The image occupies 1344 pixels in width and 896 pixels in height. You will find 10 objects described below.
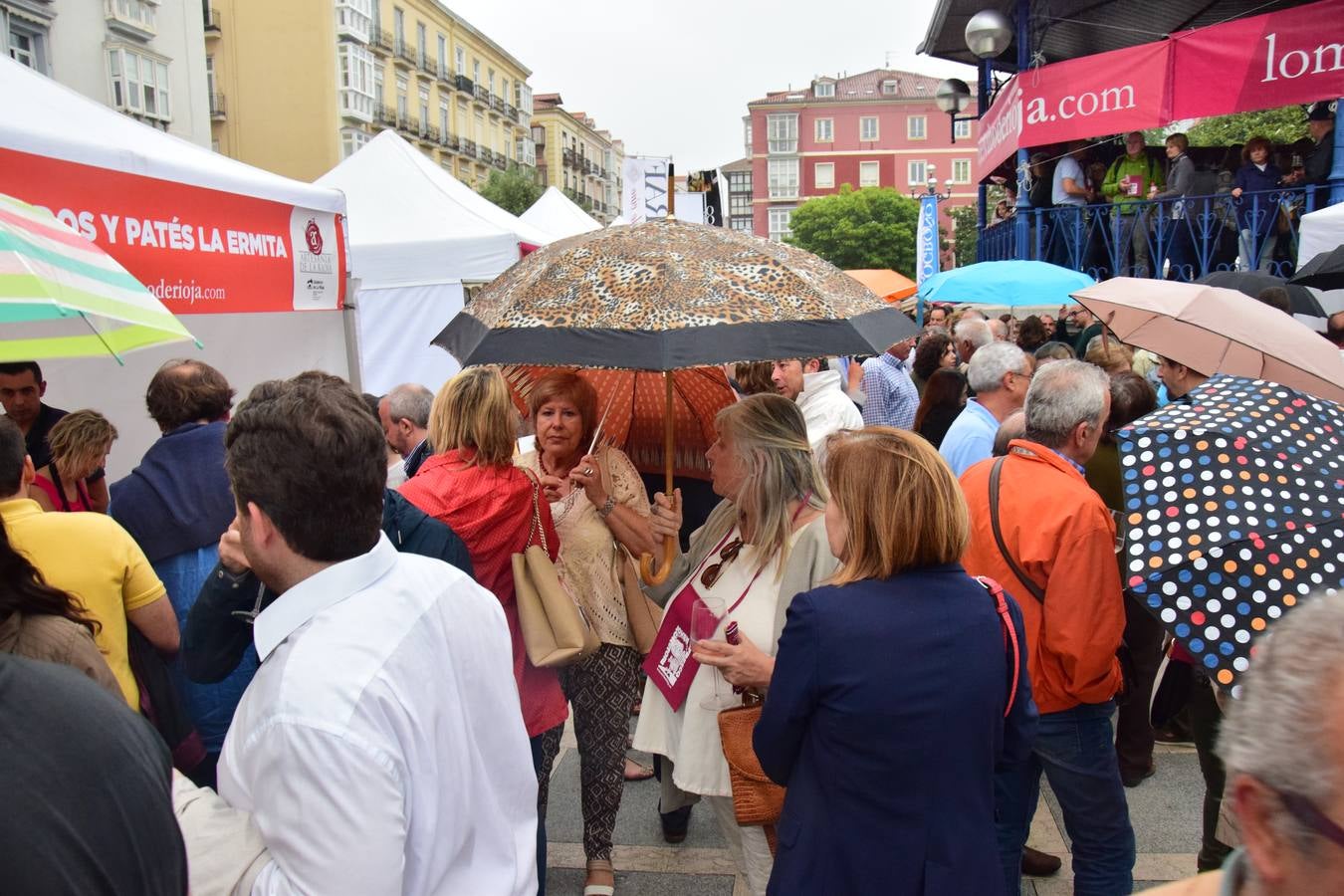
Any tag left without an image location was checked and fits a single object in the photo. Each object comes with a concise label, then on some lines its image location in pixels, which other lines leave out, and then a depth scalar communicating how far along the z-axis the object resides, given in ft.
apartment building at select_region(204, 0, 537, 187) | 130.52
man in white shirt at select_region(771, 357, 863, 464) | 16.69
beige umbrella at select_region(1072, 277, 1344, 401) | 10.14
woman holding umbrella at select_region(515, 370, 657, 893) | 10.90
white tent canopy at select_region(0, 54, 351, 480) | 11.40
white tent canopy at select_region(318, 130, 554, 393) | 26.43
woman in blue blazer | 6.41
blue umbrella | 23.99
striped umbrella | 6.66
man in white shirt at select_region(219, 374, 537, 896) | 4.25
